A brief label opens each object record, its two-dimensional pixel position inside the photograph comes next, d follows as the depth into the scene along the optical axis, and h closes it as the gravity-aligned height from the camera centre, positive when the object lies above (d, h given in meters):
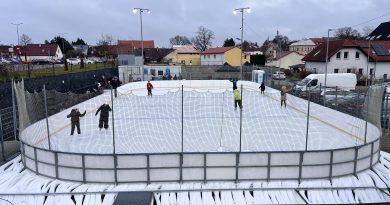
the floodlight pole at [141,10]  29.05 +4.87
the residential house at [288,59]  53.16 +1.09
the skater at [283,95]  16.77 -1.47
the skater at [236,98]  16.47 -1.54
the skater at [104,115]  12.41 -1.77
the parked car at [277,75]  36.68 -1.08
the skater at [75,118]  11.82 -1.79
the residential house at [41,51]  68.75 +3.31
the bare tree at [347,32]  88.47 +9.02
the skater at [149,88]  20.81 -1.33
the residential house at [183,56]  63.59 +1.95
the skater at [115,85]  20.53 -1.21
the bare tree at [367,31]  92.63 +9.53
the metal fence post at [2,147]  10.12 -2.43
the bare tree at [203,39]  99.38 +8.06
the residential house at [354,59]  37.78 +0.75
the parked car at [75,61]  59.55 +1.08
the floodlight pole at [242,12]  26.33 +4.36
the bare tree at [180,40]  119.34 +9.30
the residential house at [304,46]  89.50 +5.48
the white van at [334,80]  25.91 -1.10
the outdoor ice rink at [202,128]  10.18 -2.26
